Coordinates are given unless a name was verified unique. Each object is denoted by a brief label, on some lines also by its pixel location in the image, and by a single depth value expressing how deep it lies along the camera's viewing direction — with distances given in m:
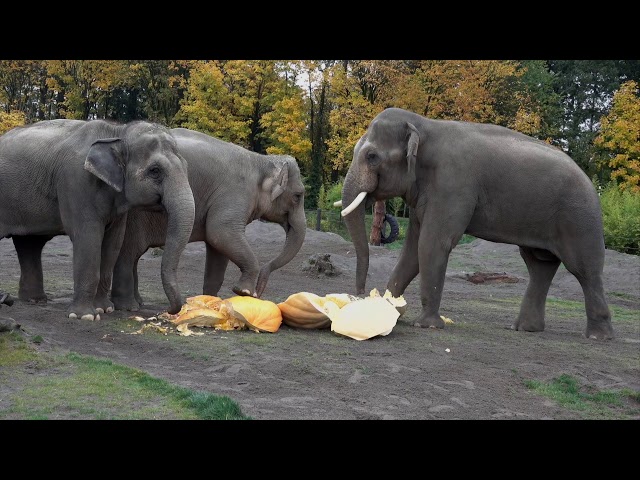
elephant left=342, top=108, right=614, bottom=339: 11.68
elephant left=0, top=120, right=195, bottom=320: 10.66
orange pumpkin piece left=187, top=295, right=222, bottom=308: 10.75
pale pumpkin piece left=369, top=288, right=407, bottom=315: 11.24
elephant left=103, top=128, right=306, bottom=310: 11.88
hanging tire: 25.92
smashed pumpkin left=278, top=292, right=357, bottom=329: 10.82
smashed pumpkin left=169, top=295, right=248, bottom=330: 10.45
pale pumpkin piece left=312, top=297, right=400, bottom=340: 10.34
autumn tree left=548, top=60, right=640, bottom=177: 50.22
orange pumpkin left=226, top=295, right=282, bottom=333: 10.48
